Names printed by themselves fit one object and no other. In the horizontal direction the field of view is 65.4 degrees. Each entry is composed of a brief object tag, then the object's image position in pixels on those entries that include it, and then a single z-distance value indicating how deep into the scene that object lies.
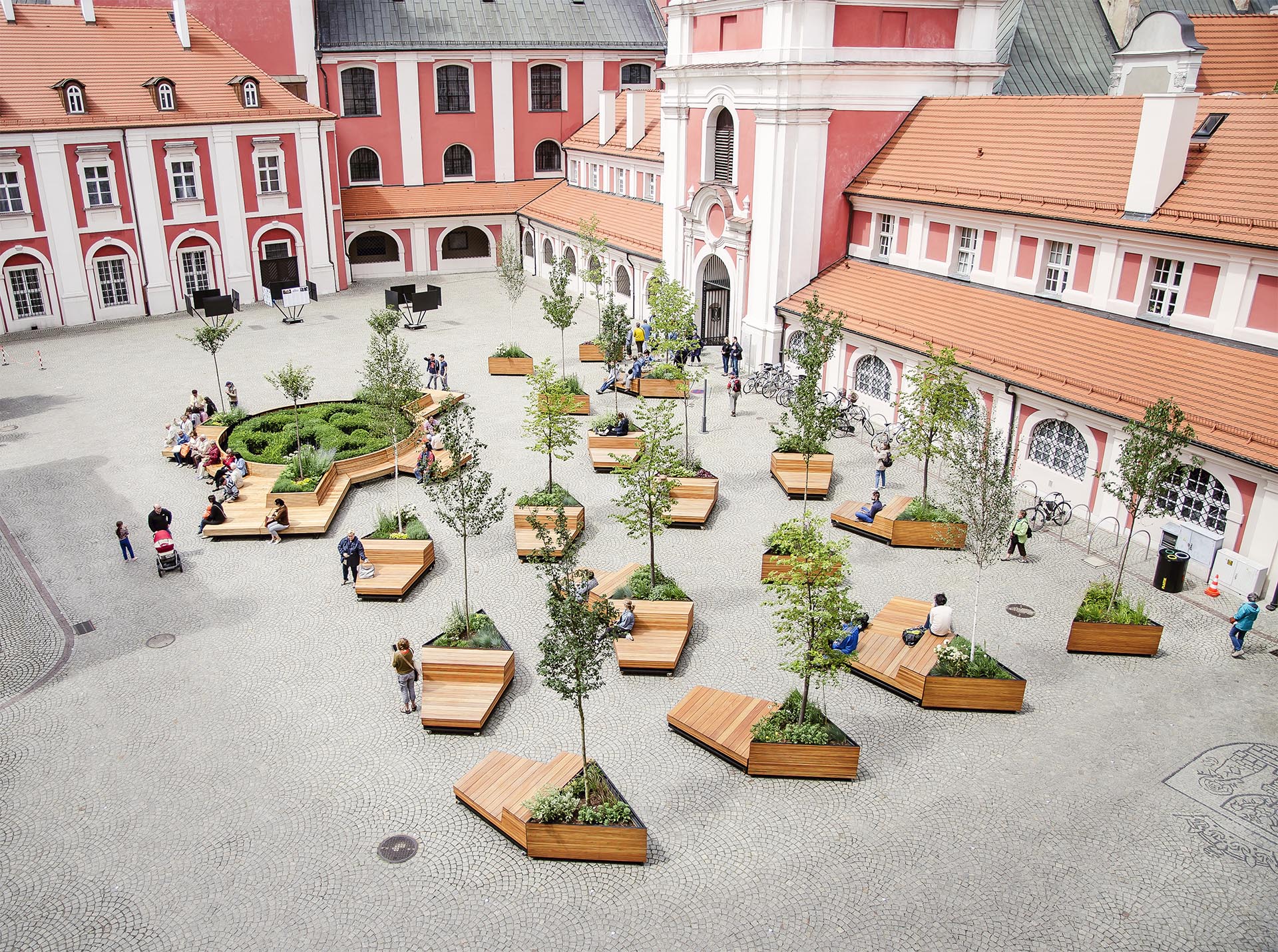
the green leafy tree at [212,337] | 31.41
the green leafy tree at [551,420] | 24.27
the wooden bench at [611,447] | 27.58
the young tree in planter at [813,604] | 14.82
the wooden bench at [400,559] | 21.27
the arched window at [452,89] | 54.62
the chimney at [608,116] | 51.06
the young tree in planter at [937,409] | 23.08
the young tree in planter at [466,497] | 18.97
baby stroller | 21.74
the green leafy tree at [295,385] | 26.98
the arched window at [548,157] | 57.66
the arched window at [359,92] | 52.62
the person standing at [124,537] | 22.09
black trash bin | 20.70
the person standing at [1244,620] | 18.11
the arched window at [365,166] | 53.94
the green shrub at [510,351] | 36.42
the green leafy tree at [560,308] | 34.31
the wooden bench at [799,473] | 25.66
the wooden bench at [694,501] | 23.88
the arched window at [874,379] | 30.34
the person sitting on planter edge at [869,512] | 23.52
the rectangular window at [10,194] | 39.94
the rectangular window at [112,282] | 43.09
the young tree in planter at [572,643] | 13.96
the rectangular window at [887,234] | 32.78
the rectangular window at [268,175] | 45.97
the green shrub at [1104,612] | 18.75
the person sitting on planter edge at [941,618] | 18.05
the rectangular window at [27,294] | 41.19
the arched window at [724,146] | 36.19
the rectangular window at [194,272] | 45.22
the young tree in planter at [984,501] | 18.19
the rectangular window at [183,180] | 43.66
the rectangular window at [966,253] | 29.62
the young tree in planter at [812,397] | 23.95
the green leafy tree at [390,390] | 24.81
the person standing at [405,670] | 16.55
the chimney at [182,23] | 44.38
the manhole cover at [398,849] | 13.83
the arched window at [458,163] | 55.91
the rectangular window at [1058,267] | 26.73
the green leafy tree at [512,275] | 39.78
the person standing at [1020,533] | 22.02
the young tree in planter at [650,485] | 20.42
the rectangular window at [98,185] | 41.59
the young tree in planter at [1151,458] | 18.64
